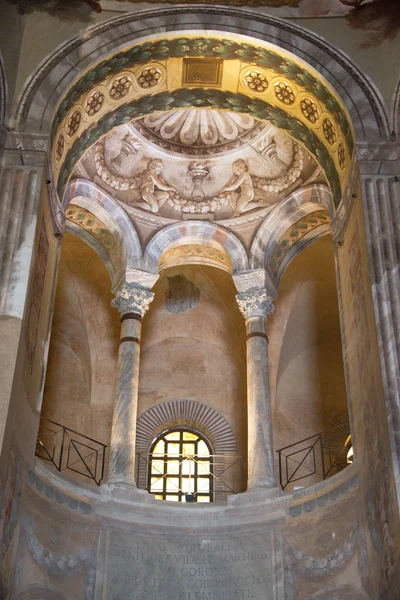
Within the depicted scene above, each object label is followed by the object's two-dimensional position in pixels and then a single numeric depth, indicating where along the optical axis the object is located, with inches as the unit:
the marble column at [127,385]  507.8
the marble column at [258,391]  506.0
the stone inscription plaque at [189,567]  459.8
